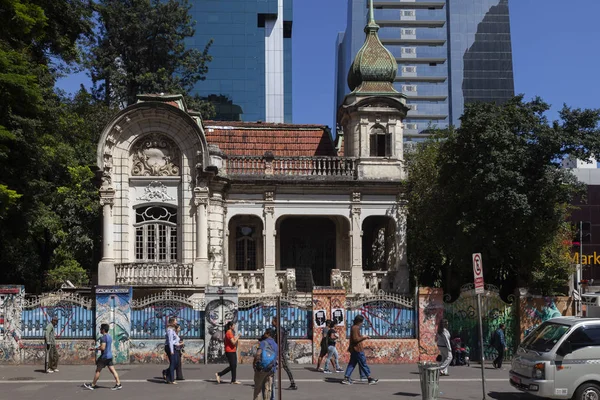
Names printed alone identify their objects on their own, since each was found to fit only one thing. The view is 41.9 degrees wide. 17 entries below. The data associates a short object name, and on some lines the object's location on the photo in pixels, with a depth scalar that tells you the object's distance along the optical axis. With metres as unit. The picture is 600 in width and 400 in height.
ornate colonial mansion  28.72
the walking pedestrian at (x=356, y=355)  18.77
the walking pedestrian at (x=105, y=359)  18.20
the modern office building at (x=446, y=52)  98.12
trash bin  15.71
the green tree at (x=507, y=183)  24.06
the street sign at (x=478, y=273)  16.52
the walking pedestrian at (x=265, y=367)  14.63
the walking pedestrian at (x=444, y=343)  20.19
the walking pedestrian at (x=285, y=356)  18.03
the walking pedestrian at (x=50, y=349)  21.25
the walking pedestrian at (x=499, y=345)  22.78
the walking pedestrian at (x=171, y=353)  19.02
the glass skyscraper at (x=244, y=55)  88.44
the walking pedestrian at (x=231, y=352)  18.78
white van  15.70
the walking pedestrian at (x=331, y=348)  21.00
